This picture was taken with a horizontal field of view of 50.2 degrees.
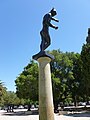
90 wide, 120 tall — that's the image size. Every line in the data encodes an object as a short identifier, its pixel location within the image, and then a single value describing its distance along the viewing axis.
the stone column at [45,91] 3.99
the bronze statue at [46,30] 4.32
